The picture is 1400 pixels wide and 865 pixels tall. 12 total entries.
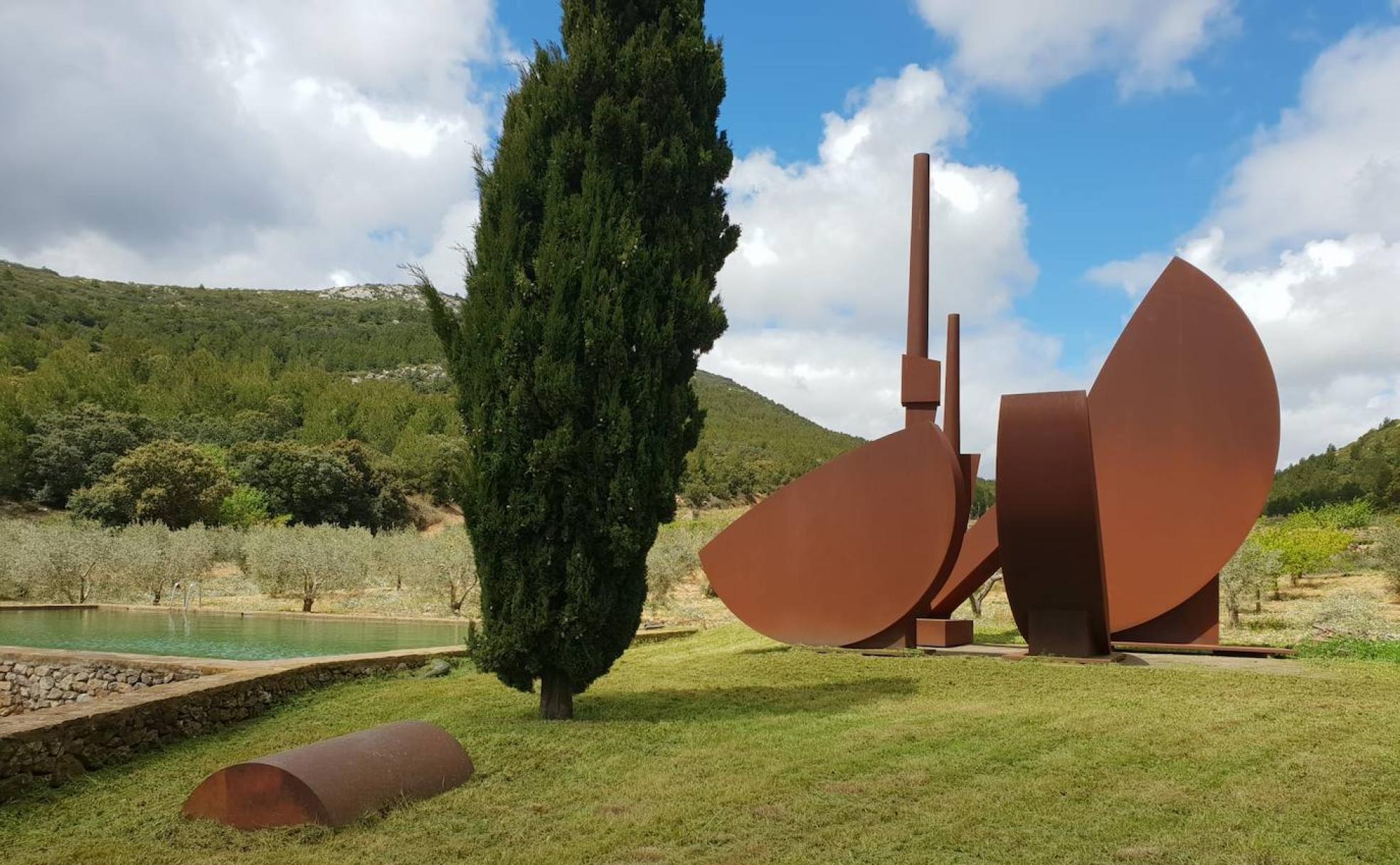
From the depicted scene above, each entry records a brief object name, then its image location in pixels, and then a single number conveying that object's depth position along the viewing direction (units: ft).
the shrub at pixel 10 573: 72.18
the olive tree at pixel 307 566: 78.12
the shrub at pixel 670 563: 81.15
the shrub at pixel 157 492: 119.14
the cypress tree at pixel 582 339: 23.98
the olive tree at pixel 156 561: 77.05
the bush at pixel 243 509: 127.24
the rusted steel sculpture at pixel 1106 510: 37.65
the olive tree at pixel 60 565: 72.59
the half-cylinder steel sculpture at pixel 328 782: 15.84
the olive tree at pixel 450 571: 75.97
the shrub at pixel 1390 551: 62.49
